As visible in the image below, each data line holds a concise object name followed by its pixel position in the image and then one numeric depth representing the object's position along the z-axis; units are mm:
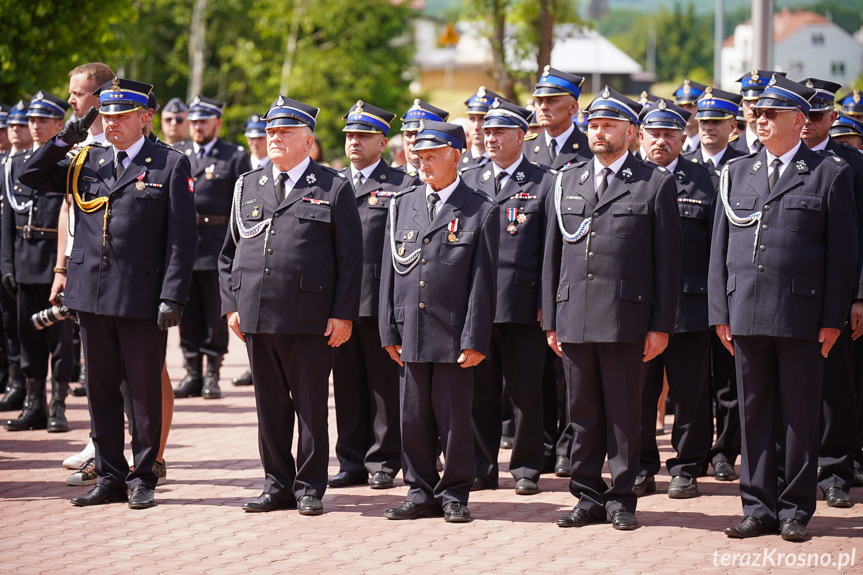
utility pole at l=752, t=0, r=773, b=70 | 12703
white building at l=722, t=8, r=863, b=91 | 96812
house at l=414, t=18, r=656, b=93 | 92438
